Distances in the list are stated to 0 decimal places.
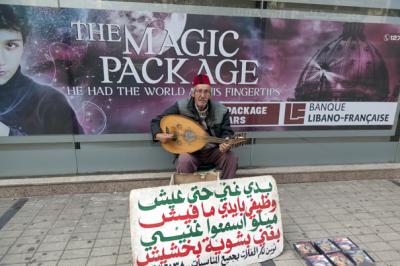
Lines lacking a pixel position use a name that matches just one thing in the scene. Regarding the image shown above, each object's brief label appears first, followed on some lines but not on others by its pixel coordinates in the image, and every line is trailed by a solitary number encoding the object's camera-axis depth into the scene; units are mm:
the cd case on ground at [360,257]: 2473
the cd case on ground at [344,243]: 2684
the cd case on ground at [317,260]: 2458
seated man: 3025
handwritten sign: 2285
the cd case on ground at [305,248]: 2612
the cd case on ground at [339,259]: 2458
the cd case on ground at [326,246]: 2623
